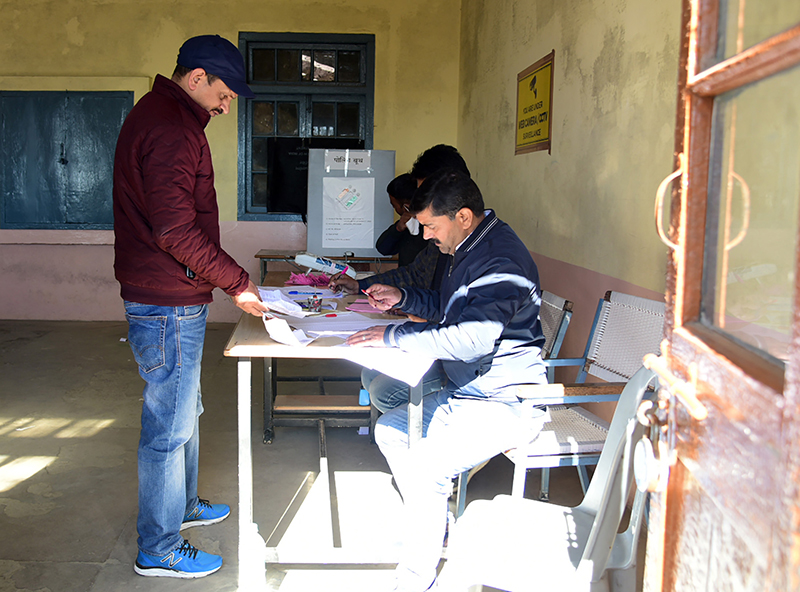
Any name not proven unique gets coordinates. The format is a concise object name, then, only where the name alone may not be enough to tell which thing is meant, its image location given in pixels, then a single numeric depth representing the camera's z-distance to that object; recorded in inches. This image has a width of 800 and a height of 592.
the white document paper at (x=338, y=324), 89.2
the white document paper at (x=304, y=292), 115.6
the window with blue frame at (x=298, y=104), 251.4
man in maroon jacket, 81.0
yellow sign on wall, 143.9
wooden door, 29.7
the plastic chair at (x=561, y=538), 54.8
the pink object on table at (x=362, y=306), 105.7
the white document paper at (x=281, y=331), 80.4
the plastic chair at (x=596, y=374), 84.9
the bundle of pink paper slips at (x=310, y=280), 129.5
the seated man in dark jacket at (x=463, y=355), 77.9
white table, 79.6
